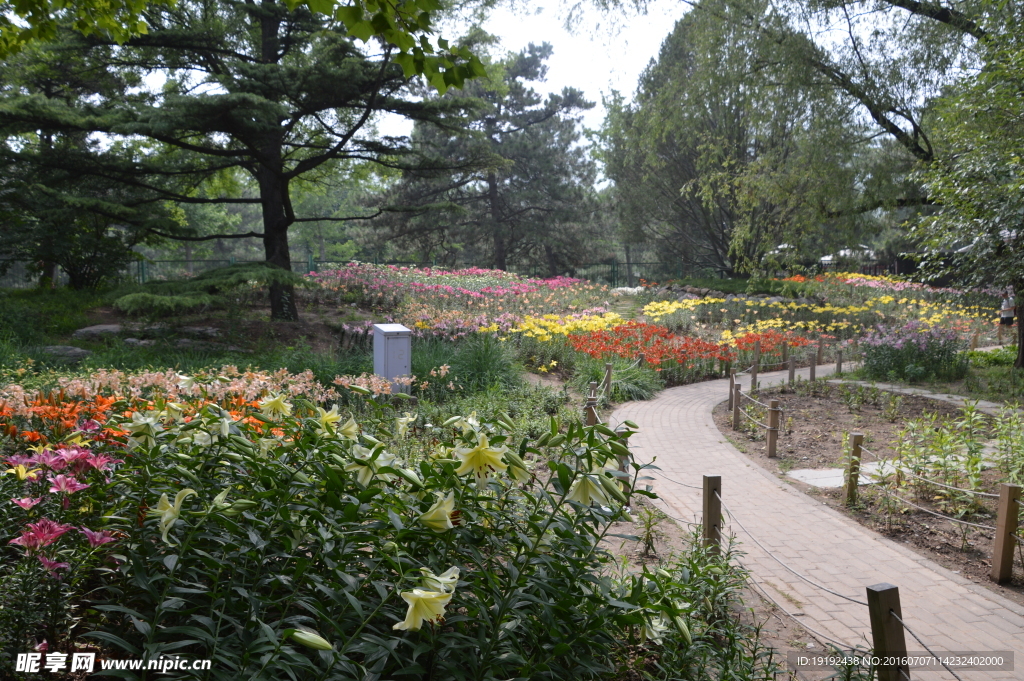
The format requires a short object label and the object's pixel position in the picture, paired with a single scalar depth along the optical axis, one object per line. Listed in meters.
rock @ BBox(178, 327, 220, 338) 10.22
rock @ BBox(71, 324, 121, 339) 9.91
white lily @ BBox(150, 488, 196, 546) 1.72
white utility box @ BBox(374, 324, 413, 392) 6.81
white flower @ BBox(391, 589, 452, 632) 1.49
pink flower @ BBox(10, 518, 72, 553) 1.73
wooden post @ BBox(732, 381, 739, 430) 7.51
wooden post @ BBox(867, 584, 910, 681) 2.12
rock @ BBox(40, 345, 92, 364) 8.49
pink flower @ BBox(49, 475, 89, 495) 1.91
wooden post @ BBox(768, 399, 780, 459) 6.44
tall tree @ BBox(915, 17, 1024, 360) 7.27
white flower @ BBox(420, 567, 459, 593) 1.55
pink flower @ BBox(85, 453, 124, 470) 2.05
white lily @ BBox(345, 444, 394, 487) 1.93
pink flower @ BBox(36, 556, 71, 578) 1.70
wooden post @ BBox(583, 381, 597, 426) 4.80
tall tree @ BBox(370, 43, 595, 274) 27.98
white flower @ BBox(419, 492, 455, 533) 1.75
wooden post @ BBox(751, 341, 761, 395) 9.29
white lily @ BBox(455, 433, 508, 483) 1.83
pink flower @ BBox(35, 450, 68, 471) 2.02
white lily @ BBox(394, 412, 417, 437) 2.45
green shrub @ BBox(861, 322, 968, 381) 10.17
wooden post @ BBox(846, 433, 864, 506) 5.01
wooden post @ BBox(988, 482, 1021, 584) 3.68
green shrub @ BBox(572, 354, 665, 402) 9.12
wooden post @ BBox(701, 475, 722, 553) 3.30
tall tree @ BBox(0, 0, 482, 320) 8.47
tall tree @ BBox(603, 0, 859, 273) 10.29
